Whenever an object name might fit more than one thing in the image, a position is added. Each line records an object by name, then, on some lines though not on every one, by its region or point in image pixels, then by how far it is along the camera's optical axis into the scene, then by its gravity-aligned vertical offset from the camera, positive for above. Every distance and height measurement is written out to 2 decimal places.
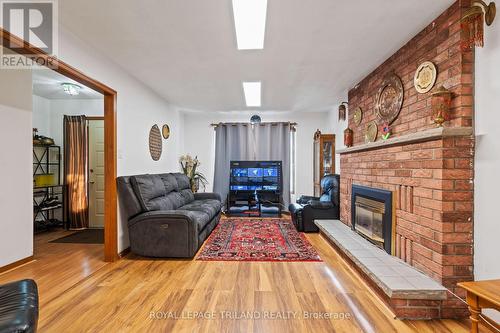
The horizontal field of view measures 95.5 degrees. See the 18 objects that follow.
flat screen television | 5.61 -0.30
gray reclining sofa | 2.95 -0.79
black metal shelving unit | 4.12 -0.52
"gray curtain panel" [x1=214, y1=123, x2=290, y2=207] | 5.90 +0.52
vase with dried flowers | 5.58 -0.13
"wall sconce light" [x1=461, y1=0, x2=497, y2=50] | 1.68 +1.10
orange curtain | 4.31 -0.06
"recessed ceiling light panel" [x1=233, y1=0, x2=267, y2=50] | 1.85 +1.30
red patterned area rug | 3.02 -1.21
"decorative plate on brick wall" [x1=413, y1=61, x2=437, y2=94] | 2.07 +0.84
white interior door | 4.42 -0.14
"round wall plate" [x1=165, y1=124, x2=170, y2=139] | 4.59 +0.69
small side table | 1.25 -0.72
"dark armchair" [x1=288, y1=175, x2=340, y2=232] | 4.12 -0.84
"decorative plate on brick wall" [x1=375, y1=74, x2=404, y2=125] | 2.55 +0.79
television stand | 5.48 -0.92
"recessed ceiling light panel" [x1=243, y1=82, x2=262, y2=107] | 3.69 +1.30
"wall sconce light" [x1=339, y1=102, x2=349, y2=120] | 4.26 +1.04
